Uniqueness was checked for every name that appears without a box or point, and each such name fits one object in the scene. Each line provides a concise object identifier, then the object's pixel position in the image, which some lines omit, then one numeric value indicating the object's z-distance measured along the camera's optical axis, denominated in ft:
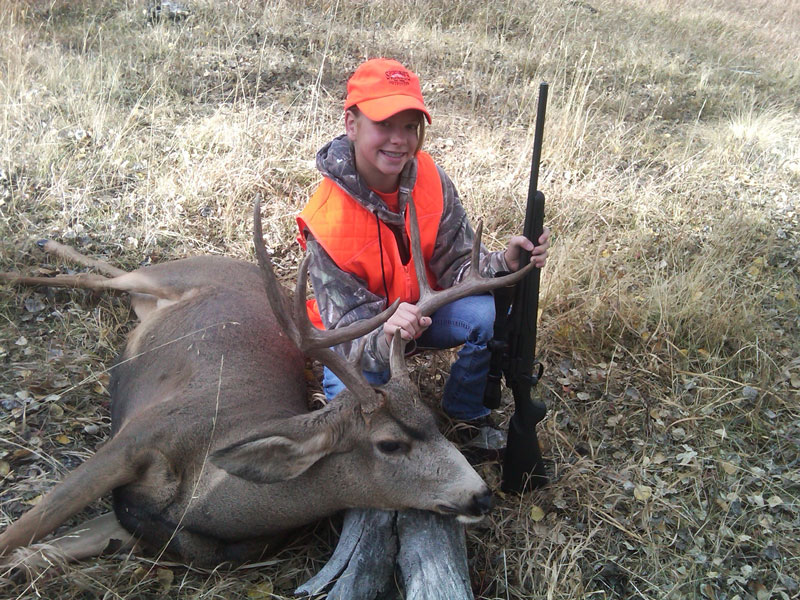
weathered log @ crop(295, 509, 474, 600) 9.35
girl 11.05
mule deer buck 9.67
